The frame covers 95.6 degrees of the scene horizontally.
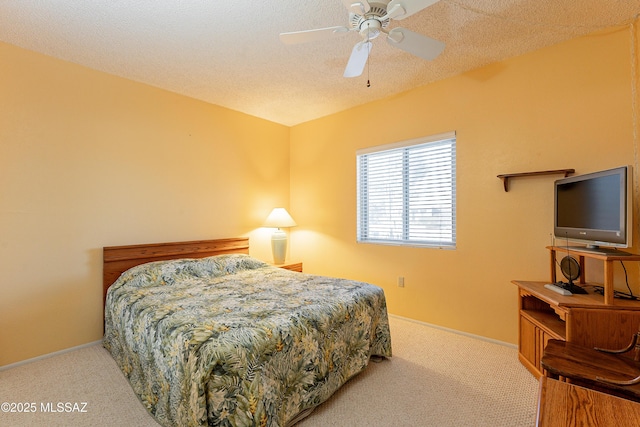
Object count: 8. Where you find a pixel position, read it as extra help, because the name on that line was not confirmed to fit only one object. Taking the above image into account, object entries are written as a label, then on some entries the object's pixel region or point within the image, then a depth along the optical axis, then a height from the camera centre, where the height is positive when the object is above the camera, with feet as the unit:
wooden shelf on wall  7.70 +1.23
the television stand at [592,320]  5.76 -2.06
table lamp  12.99 -0.79
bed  4.67 -2.40
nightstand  12.89 -2.25
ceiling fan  5.11 +3.69
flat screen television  5.69 +0.19
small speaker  6.71 -1.18
